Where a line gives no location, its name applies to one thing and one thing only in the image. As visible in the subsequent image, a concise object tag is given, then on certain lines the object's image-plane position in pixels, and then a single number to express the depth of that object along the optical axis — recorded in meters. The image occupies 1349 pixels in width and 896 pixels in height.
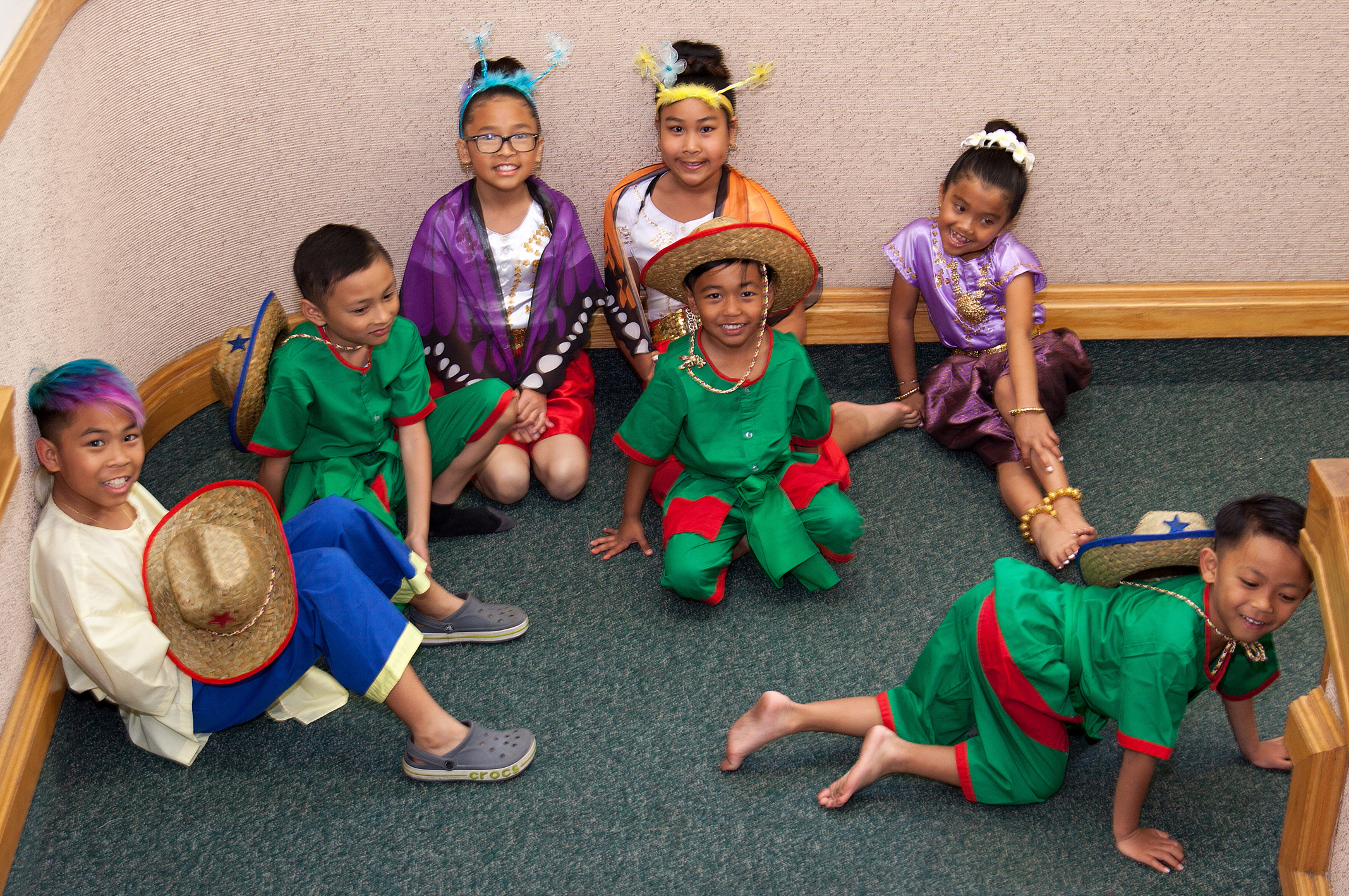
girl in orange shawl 2.54
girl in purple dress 2.61
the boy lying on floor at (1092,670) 1.65
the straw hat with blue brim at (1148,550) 1.75
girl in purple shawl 2.60
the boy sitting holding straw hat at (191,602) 1.79
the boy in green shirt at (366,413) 2.20
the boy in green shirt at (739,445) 2.27
